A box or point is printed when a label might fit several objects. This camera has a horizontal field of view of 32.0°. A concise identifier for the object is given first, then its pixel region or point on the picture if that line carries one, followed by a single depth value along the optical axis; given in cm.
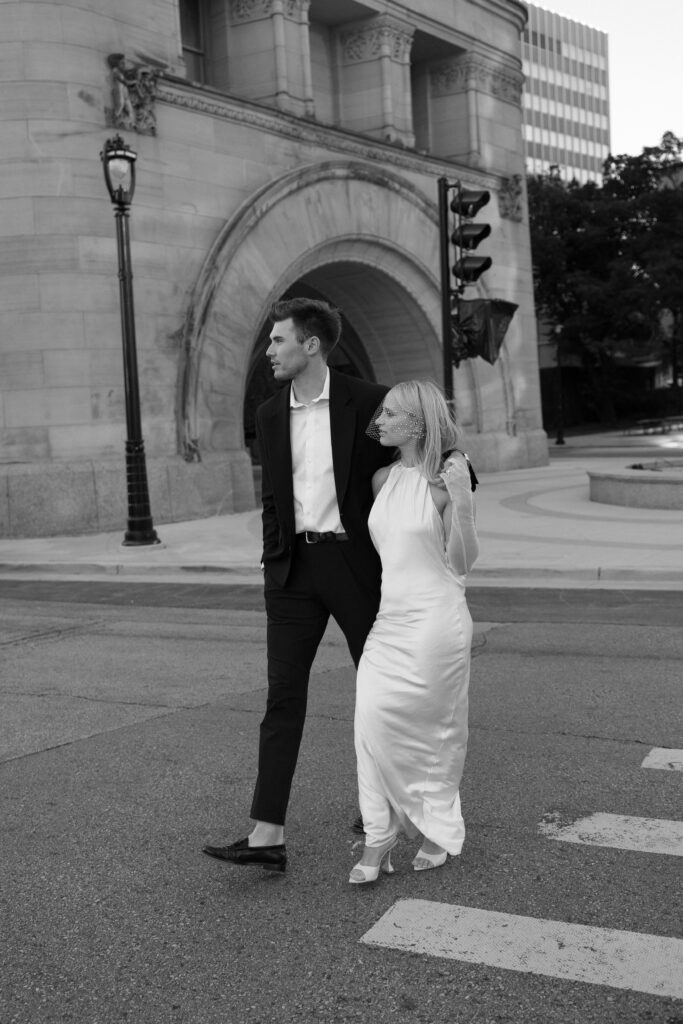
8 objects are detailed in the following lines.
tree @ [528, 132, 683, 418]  5438
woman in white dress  432
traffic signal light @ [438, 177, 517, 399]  1539
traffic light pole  1600
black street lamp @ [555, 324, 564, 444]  4406
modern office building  12469
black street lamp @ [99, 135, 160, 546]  1623
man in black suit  450
